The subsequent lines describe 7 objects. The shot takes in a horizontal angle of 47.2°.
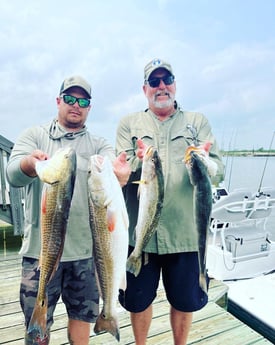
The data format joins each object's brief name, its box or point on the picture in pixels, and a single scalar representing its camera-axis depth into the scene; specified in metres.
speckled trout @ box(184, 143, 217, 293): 1.76
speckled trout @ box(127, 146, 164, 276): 1.76
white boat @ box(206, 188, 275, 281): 5.02
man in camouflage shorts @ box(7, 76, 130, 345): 2.06
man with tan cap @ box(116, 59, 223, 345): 2.27
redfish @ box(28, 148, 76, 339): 1.53
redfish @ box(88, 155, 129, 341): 1.56
